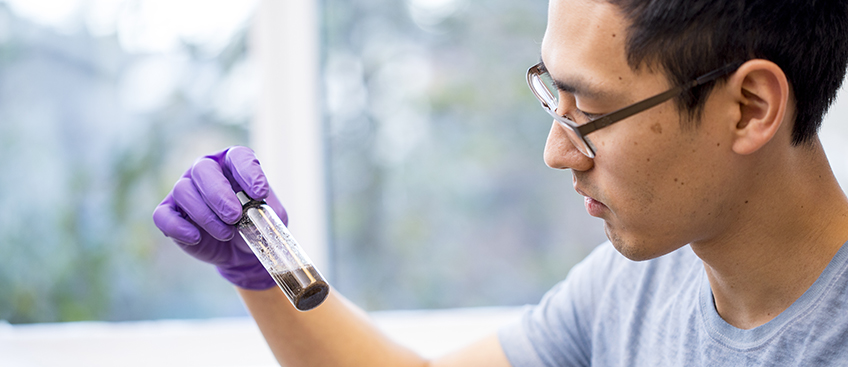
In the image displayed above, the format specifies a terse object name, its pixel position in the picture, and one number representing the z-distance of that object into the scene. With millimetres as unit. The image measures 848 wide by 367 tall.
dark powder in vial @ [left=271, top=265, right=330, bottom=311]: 760
